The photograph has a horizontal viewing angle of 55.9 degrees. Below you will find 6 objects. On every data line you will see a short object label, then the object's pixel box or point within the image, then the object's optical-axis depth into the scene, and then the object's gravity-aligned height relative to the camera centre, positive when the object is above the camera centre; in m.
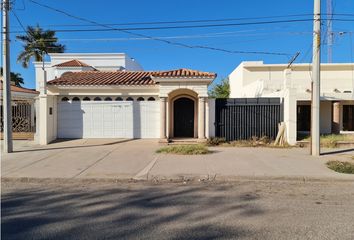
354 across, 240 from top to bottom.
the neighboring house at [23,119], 18.52 -0.10
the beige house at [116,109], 18.00 +0.45
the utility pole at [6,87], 13.32 +1.21
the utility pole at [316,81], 12.67 +1.36
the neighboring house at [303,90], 16.38 +1.92
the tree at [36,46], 37.03 +8.04
